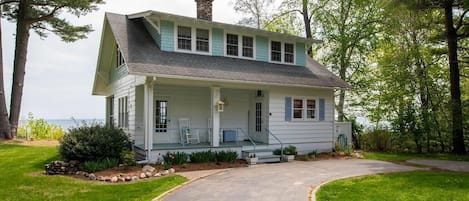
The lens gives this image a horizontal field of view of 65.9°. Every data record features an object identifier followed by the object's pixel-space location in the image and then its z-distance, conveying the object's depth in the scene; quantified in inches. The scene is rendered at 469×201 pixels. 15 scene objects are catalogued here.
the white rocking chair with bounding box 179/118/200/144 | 527.2
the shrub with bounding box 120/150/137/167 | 418.0
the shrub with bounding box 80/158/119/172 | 398.6
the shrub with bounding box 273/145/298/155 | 524.3
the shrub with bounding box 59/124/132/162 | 415.5
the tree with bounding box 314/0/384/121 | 872.9
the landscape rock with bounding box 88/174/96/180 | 370.0
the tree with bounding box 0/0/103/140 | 783.1
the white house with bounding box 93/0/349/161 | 478.0
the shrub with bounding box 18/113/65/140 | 821.9
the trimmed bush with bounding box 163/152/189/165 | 437.4
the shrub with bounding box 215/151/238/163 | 467.8
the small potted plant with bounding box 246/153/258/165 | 476.6
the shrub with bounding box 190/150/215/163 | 453.7
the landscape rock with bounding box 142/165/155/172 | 390.7
